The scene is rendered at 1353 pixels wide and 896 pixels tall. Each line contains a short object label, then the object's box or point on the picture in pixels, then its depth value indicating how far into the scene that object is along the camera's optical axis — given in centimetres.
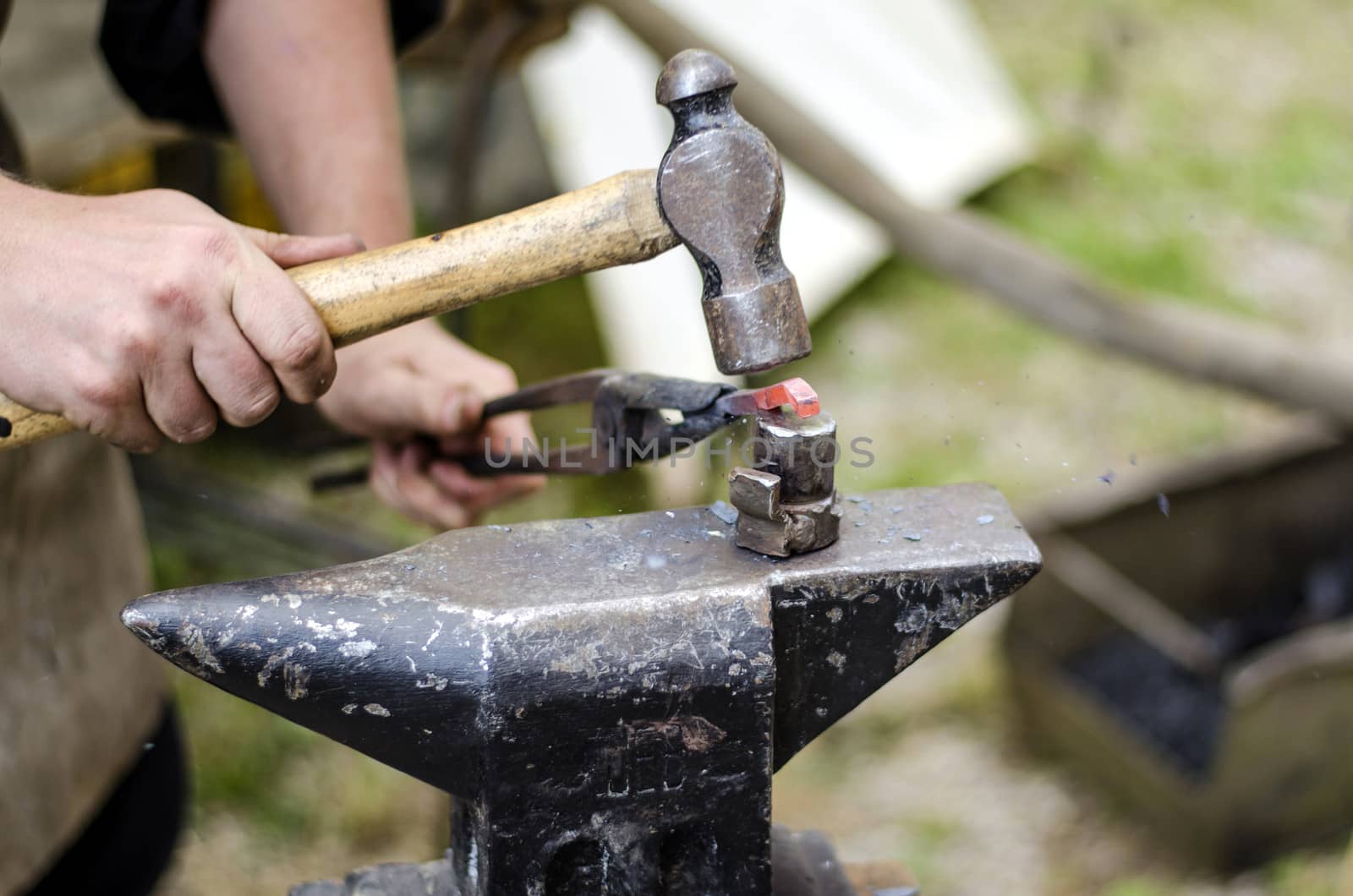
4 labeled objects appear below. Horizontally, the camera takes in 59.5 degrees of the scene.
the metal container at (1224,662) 234
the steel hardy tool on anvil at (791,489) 100
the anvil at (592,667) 93
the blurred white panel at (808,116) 375
